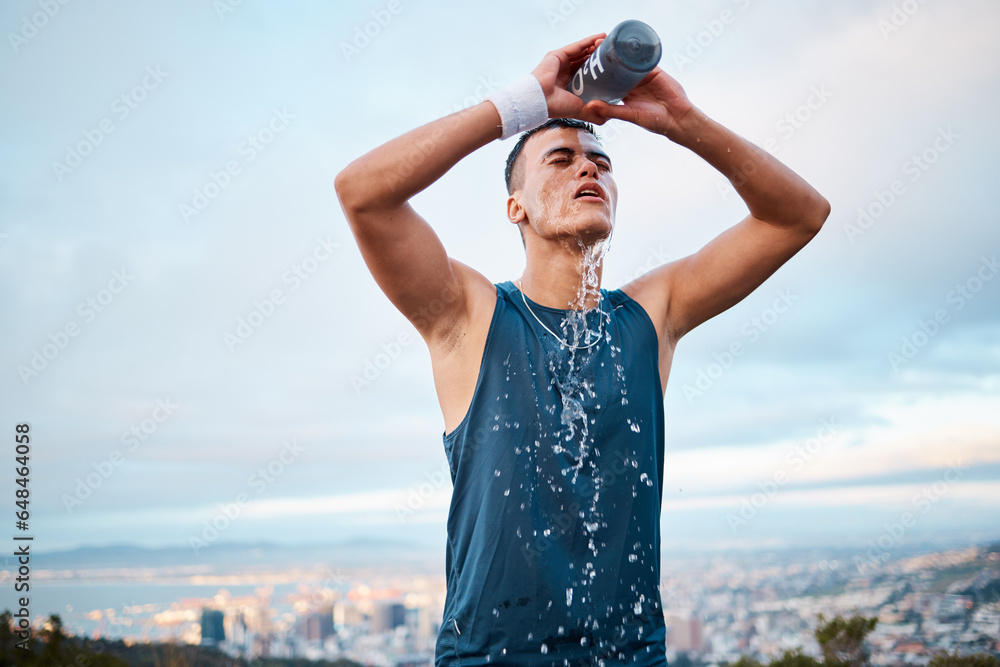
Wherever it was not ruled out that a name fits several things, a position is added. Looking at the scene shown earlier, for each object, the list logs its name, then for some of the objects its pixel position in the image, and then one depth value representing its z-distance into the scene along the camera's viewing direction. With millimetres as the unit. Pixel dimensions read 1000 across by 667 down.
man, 1867
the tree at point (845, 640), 5852
